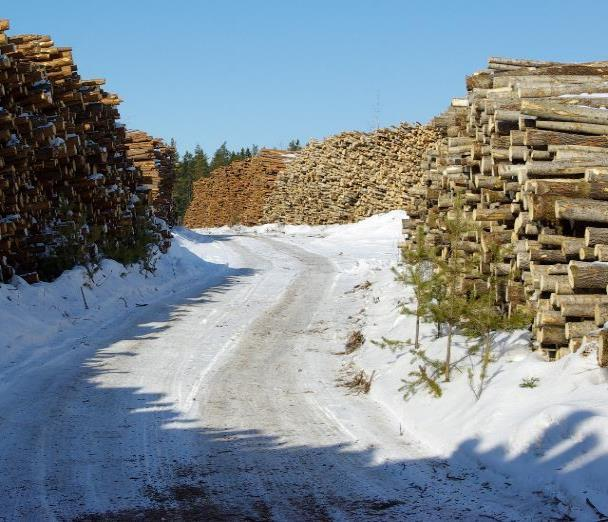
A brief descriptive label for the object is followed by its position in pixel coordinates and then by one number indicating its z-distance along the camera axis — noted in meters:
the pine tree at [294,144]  103.99
